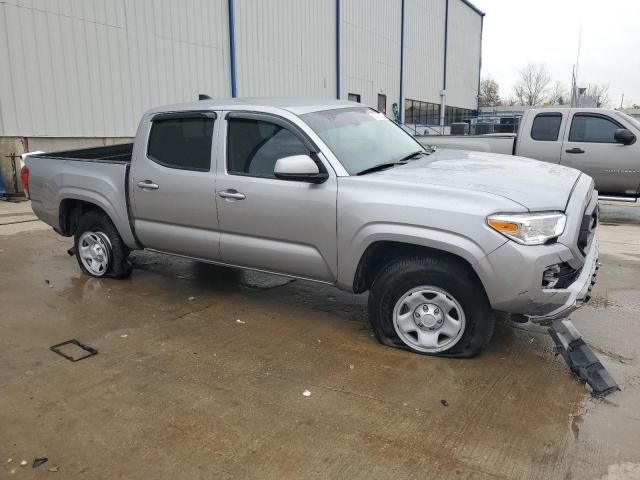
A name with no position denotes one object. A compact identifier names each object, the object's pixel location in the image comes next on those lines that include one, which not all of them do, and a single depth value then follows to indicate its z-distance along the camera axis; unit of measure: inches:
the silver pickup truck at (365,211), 135.3
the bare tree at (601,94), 2743.6
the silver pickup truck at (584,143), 360.5
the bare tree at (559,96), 2878.9
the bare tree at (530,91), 3285.9
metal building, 459.8
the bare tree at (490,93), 2955.2
